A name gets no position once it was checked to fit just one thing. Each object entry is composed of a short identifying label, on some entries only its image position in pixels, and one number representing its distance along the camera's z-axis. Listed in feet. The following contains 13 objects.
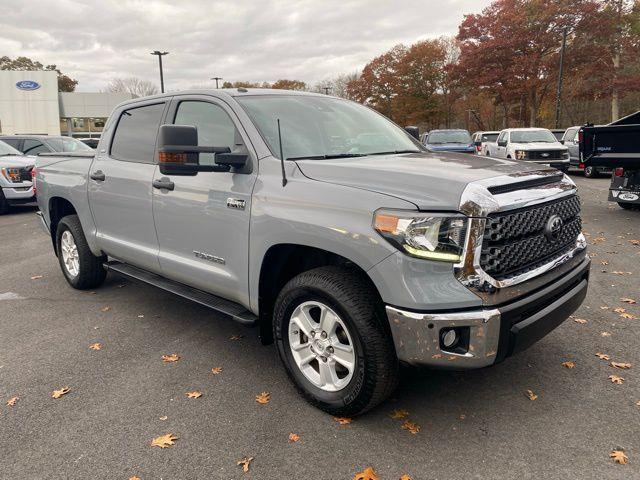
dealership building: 146.92
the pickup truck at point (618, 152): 27.96
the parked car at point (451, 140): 61.21
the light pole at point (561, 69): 93.04
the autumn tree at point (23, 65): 233.14
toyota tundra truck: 8.02
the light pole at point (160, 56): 113.39
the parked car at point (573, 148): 57.62
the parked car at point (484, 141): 64.77
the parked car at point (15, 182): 37.19
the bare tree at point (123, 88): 252.36
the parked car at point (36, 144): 44.62
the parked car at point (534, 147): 56.03
